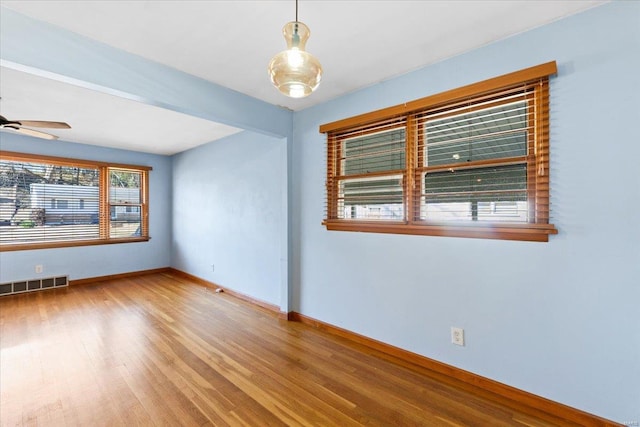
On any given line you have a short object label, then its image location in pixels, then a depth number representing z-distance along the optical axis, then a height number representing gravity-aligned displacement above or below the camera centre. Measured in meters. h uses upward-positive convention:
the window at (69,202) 4.41 +0.21
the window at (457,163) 1.92 +0.41
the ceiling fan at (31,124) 2.64 +0.86
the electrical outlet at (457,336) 2.21 -0.95
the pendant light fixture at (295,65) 1.24 +0.65
